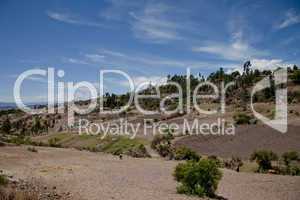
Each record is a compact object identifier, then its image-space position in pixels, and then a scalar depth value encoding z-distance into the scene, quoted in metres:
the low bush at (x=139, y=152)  44.69
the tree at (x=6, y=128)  100.12
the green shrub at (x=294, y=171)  30.14
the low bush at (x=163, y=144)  46.58
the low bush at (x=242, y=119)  61.16
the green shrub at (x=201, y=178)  18.44
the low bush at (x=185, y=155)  39.98
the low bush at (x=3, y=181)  15.12
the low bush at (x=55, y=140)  75.62
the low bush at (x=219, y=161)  34.75
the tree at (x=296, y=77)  102.56
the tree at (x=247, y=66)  127.62
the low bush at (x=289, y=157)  35.05
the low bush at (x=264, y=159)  33.22
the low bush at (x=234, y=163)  34.17
